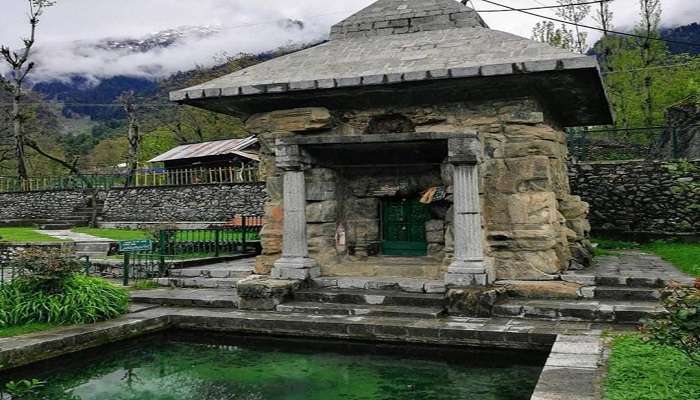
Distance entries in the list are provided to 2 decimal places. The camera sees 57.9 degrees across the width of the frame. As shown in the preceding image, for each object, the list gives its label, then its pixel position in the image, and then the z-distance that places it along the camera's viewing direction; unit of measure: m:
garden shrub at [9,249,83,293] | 8.40
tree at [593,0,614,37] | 28.22
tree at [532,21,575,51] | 29.30
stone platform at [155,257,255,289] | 10.84
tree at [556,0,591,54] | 29.02
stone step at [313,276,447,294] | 8.98
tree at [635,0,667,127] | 26.42
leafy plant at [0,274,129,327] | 8.05
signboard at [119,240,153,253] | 11.17
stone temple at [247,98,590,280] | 8.95
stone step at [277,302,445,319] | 8.18
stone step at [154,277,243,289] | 10.77
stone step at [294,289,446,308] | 8.62
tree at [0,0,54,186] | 31.52
